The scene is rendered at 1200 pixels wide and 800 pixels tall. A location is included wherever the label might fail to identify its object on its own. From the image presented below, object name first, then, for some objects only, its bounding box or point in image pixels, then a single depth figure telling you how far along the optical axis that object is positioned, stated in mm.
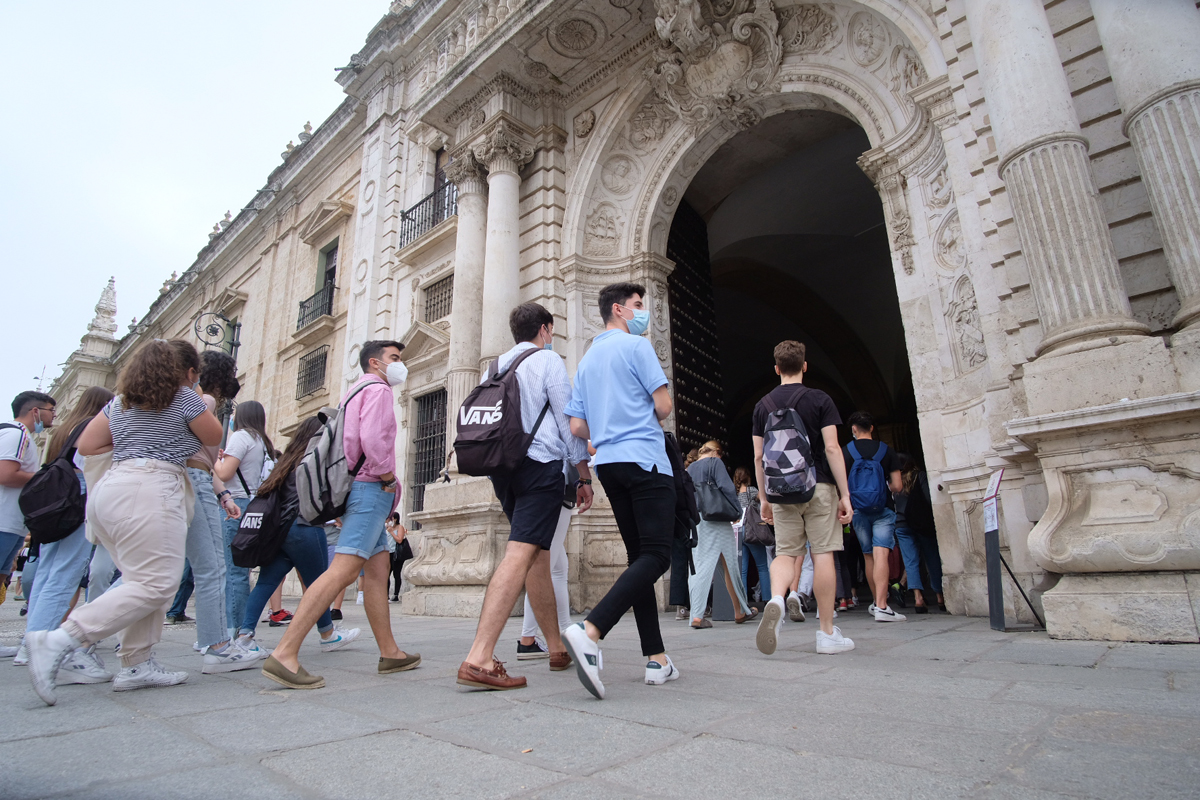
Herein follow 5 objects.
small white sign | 4355
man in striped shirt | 2725
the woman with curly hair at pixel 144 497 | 2844
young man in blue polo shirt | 2668
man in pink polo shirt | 3104
